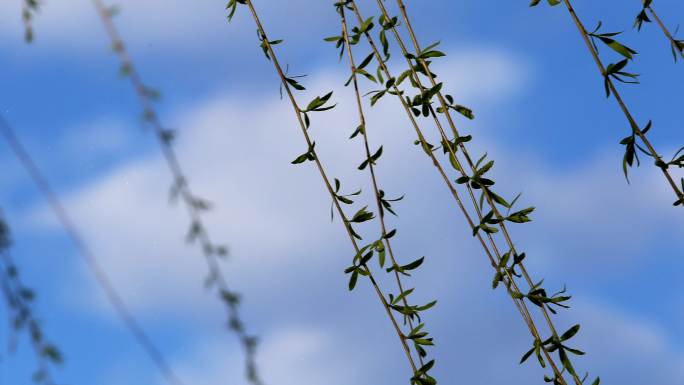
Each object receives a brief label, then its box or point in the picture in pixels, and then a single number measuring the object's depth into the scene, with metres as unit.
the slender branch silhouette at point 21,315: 3.25
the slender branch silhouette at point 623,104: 2.94
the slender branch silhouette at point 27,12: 3.25
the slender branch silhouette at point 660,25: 3.01
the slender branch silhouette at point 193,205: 3.17
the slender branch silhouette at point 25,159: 3.18
